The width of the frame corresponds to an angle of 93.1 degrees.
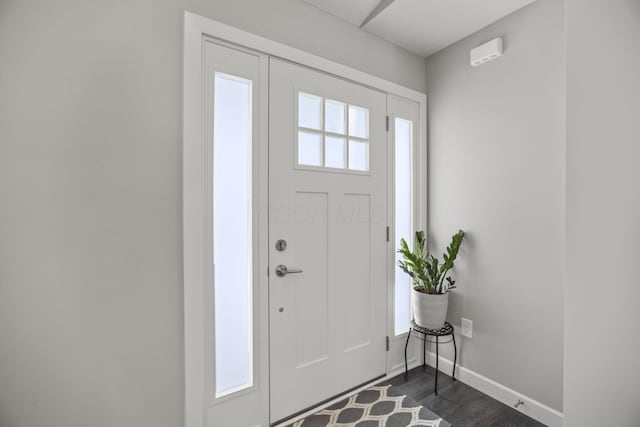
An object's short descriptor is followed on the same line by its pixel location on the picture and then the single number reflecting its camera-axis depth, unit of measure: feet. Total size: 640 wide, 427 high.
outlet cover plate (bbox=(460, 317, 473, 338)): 6.79
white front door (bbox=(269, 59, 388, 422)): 5.52
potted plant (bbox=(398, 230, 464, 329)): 6.53
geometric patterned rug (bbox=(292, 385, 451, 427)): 5.47
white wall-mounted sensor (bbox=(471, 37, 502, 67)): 6.17
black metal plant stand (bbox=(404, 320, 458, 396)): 6.58
